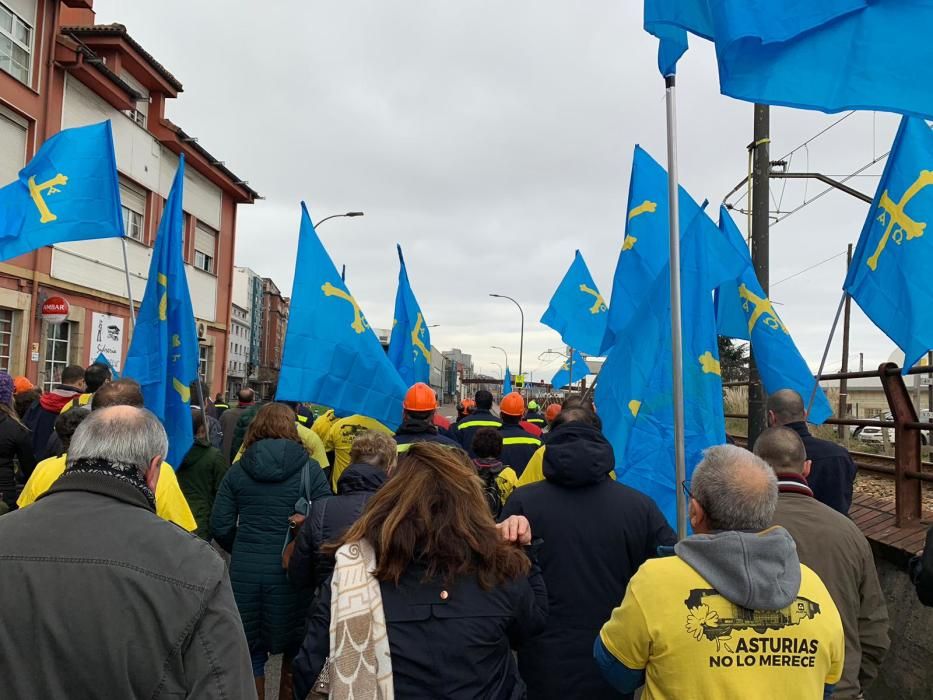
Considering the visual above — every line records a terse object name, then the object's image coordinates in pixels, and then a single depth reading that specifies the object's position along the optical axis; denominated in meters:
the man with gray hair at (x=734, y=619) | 2.08
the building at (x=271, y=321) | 76.38
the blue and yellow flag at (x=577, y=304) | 12.29
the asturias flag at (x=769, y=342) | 6.10
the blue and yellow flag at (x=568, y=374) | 22.74
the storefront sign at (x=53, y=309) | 16.27
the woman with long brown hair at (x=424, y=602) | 2.21
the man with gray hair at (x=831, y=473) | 4.21
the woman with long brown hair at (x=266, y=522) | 4.10
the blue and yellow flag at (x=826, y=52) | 2.89
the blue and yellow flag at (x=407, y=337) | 8.48
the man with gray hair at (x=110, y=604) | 1.68
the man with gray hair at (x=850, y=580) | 2.86
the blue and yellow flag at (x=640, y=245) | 6.10
